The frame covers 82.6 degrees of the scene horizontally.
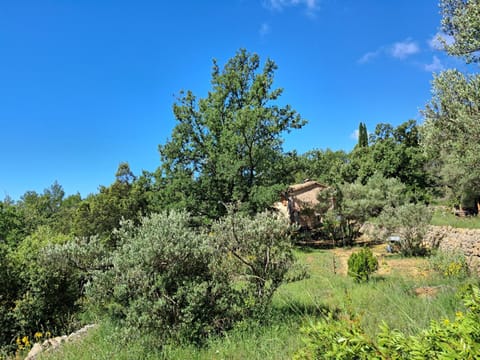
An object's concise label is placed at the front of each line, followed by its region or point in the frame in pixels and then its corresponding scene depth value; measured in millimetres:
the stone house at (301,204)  30281
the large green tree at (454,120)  6535
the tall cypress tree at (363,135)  44406
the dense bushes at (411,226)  13914
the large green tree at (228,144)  18281
